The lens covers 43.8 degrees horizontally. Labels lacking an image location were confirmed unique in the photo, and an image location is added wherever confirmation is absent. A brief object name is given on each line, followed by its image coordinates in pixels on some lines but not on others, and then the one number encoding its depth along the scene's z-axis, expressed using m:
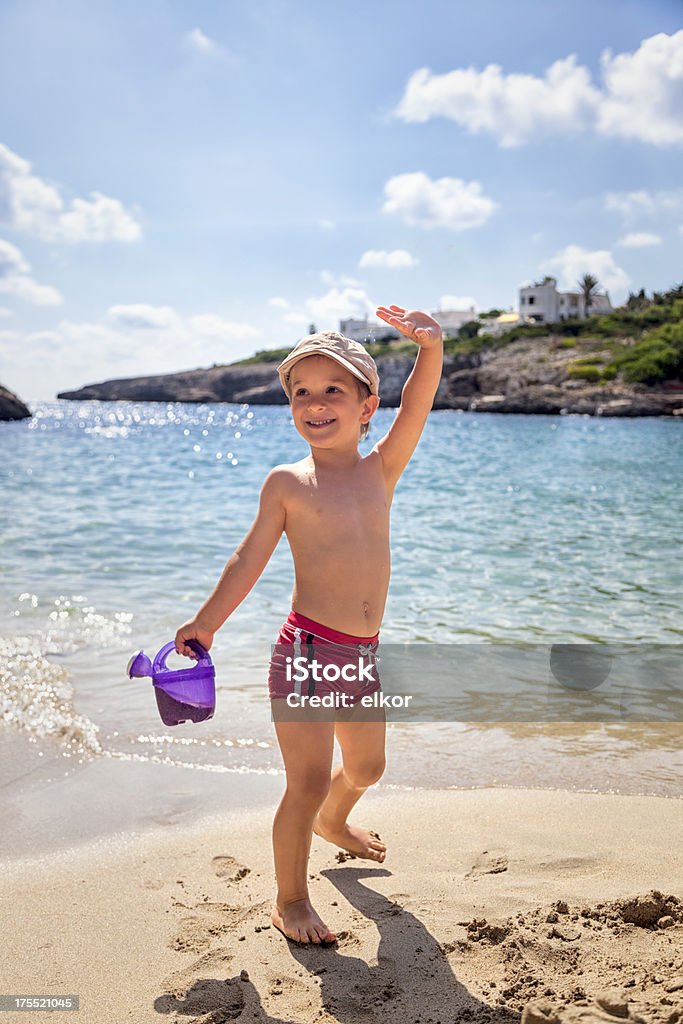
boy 2.21
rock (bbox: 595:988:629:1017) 1.47
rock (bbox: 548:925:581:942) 1.99
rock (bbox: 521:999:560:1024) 1.42
